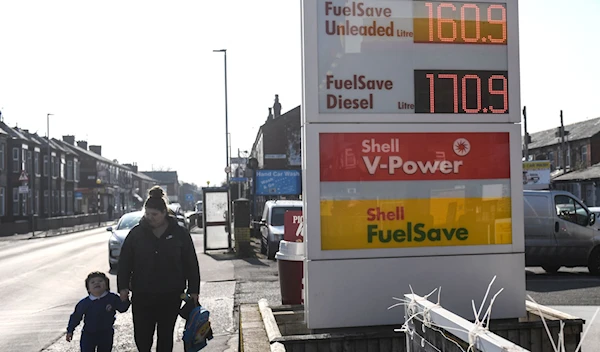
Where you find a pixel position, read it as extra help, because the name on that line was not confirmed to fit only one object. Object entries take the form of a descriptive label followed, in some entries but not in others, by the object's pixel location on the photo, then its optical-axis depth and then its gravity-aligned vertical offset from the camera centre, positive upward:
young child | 5.41 -1.12
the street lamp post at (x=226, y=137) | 34.22 +3.54
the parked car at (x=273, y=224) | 18.88 -1.06
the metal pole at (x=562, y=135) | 50.32 +4.57
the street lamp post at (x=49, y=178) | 56.38 +1.84
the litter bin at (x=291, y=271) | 6.76 -0.92
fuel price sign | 5.40 +1.23
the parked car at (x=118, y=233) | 16.83 -1.15
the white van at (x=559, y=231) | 14.34 -1.06
